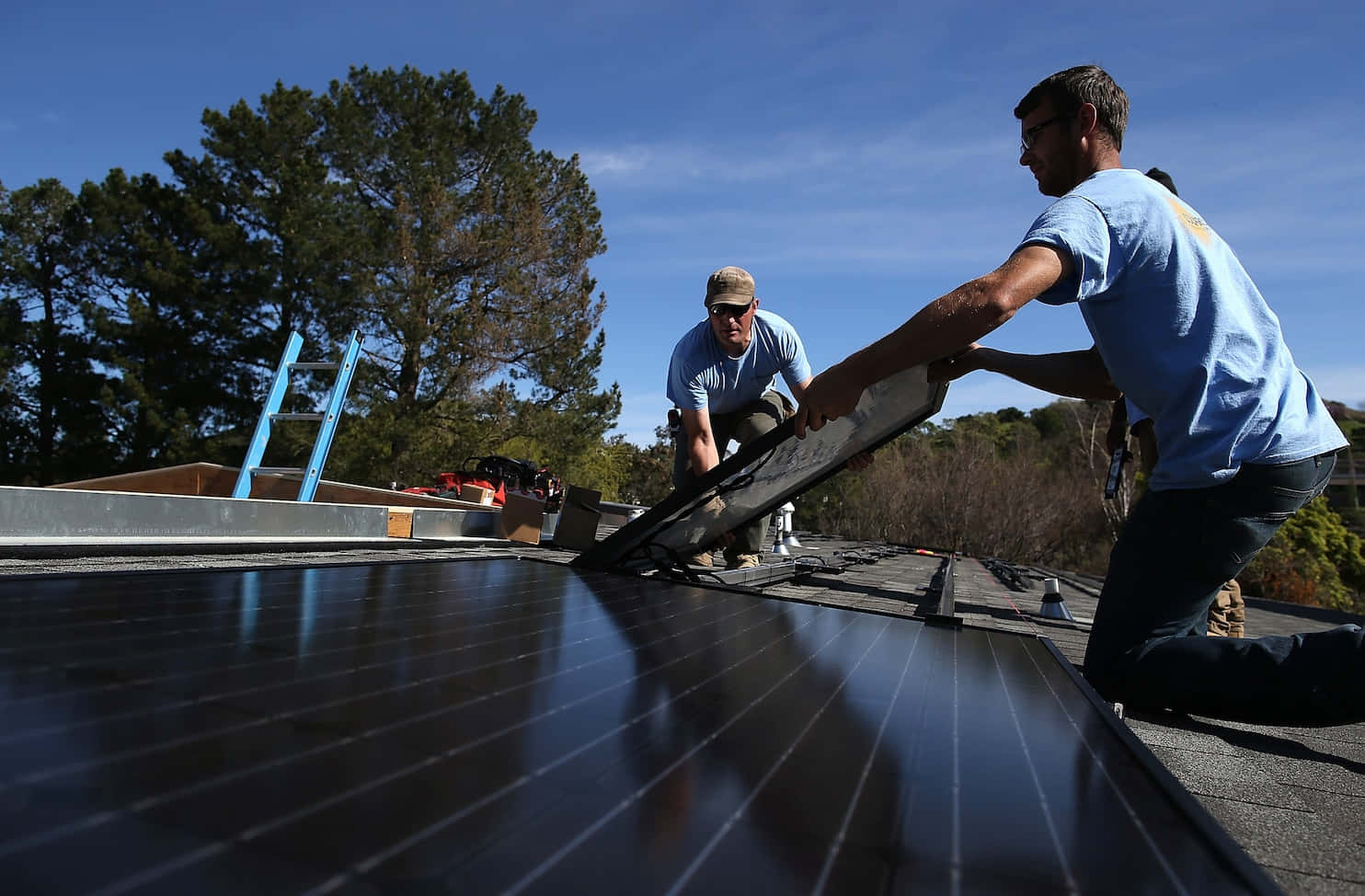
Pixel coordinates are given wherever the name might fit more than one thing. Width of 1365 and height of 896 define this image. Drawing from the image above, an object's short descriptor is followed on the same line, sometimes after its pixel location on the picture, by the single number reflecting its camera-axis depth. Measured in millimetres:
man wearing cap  4109
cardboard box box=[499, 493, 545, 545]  5926
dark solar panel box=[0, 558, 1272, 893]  694
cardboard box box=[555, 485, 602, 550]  5387
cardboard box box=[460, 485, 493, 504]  9430
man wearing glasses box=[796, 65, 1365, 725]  1848
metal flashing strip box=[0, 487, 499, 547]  3193
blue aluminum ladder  7520
